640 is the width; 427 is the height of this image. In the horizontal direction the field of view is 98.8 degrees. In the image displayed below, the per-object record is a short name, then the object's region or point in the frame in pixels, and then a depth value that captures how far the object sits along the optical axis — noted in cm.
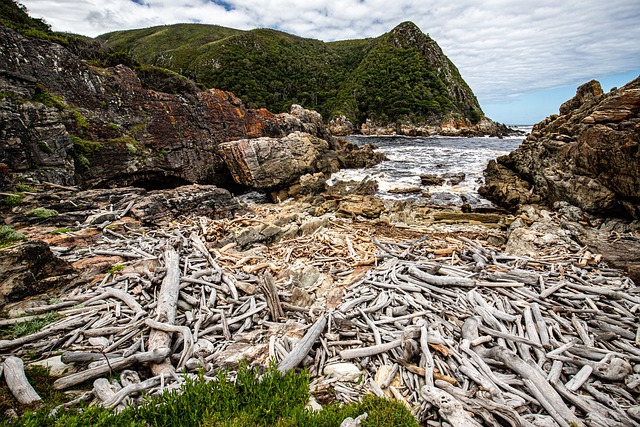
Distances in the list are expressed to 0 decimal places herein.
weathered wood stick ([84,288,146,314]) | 471
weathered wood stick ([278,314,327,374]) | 374
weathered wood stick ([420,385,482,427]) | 292
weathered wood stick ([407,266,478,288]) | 533
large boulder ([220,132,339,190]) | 1933
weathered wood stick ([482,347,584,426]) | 304
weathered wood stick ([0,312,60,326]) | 404
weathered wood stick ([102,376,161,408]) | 304
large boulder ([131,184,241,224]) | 962
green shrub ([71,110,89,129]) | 1377
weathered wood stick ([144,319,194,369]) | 410
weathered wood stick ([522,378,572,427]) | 296
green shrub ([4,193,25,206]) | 807
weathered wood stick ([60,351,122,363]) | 352
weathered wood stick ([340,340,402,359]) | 400
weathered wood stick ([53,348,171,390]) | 325
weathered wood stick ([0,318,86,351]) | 366
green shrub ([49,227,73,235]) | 706
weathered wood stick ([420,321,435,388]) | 349
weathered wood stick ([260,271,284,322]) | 513
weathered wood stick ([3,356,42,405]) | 289
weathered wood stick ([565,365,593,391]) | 333
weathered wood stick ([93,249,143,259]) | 641
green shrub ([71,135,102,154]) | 1329
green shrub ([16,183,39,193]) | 895
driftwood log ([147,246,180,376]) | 380
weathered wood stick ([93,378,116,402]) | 312
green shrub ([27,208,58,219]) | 783
